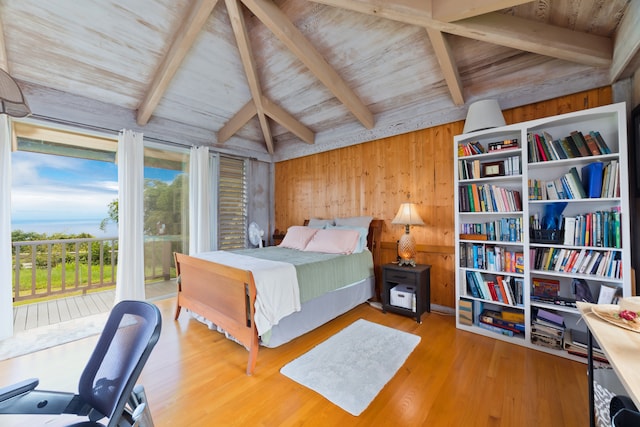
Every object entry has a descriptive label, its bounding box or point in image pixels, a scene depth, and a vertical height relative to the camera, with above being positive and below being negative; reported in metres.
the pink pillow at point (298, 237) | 3.67 -0.35
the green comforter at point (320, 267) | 2.48 -0.60
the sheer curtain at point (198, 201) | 4.01 +0.20
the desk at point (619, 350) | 0.80 -0.52
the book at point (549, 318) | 2.26 -0.95
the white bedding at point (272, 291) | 2.05 -0.66
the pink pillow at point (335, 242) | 3.23 -0.37
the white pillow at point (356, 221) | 3.69 -0.12
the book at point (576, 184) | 2.15 +0.23
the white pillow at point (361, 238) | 3.33 -0.34
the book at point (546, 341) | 2.23 -1.15
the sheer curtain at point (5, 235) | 2.53 -0.20
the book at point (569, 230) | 2.19 -0.16
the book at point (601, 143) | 2.06 +0.56
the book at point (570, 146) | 2.21 +0.57
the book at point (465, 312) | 2.70 -1.06
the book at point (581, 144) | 2.16 +0.57
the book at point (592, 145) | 2.10 +0.55
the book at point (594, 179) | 2.08 +0.27
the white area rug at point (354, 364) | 1.77 -1.24
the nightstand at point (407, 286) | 2.90 -0.89
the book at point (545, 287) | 2.34 -0.70
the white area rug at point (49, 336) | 2.37 -1.25
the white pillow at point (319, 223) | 4.04 -0.16
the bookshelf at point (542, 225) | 2.06 -0.13
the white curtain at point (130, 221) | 3.24 -0.09
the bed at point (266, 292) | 2.08 -0.75
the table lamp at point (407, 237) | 3.08 -0.30
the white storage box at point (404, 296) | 2.99 -1.01
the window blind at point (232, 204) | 4.47 +0.18
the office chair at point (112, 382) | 0.91 -0.64
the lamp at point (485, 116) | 2.55 +0.97
